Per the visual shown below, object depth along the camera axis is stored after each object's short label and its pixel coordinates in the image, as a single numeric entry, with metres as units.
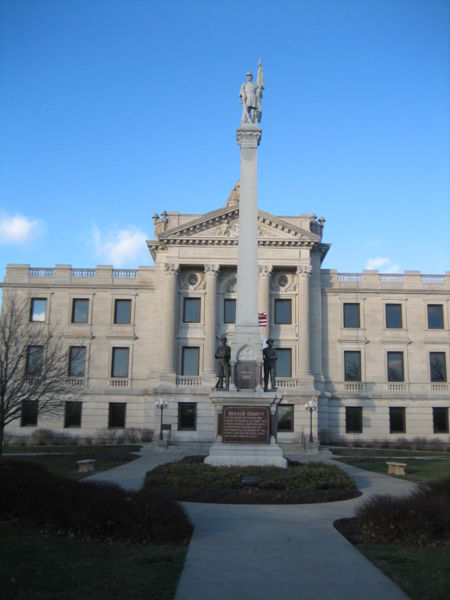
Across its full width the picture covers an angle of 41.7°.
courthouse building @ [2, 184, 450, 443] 48.97
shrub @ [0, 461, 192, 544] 10.48
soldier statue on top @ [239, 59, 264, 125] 23.72
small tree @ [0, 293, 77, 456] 23.86
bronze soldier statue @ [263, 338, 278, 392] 20.72
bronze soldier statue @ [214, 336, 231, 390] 20.64
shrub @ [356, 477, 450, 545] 10.68
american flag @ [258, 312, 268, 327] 38.25
